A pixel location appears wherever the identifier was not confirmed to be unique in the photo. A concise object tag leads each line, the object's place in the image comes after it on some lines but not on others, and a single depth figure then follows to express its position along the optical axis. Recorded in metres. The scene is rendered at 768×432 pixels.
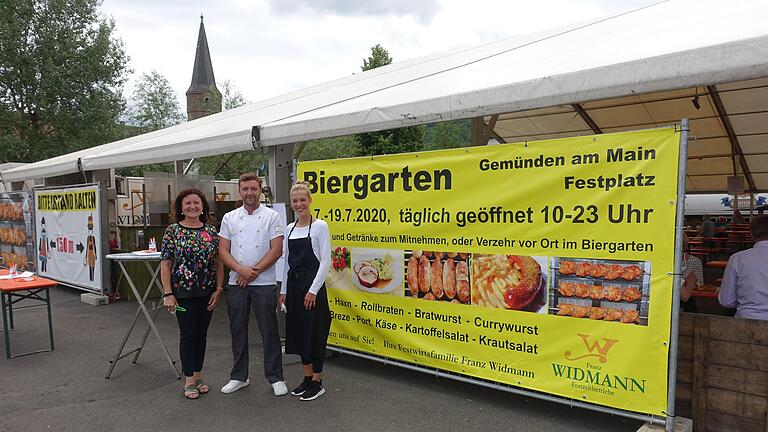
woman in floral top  4.25
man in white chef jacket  4.36
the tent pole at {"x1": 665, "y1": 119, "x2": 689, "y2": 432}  3.13
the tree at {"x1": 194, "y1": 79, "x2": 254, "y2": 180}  29.27
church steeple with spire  51.09
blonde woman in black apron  4.21
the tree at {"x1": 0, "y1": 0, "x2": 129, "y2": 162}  21.81
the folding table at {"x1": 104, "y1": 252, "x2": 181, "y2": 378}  4.73
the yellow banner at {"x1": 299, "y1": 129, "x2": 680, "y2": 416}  3.33
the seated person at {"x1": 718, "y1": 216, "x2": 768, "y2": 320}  3.54
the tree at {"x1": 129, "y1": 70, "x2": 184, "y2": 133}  36.44
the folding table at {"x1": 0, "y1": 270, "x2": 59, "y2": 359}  5.34
